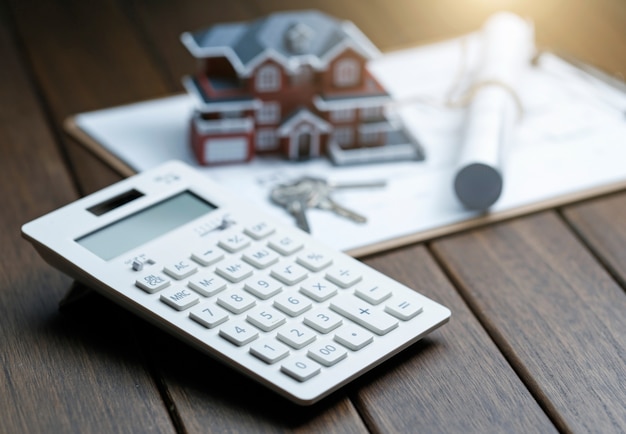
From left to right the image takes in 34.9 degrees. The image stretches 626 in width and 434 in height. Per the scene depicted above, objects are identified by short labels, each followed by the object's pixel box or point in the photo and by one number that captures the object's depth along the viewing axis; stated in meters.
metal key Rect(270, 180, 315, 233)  0.73
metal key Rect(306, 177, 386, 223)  0.73
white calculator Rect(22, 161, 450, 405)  0.54
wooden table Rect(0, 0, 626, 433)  0.53
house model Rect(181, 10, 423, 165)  0.79
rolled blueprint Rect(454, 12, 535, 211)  0.73
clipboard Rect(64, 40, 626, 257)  0.72
